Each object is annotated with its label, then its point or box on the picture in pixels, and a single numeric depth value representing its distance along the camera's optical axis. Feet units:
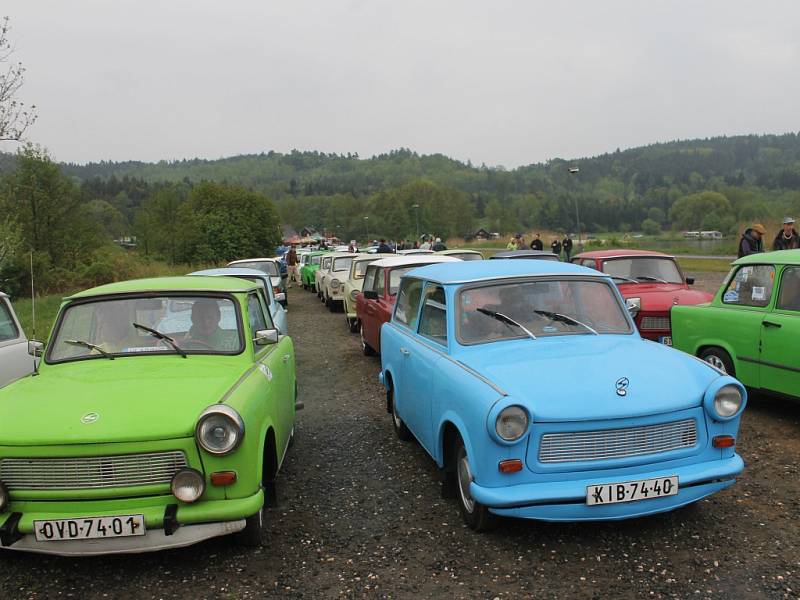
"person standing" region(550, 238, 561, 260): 103.57
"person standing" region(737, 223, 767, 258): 36.47
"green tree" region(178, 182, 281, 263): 186.60
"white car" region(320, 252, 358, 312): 60.23
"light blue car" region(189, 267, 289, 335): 30.96
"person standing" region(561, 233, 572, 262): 95.88
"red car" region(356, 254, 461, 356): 32.48
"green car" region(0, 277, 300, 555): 11.08
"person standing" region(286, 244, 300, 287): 98.43
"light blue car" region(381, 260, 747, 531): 11.63
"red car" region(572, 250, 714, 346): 28.43
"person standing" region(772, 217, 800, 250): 36.22
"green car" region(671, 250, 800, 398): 19.11
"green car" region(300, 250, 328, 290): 89.30
